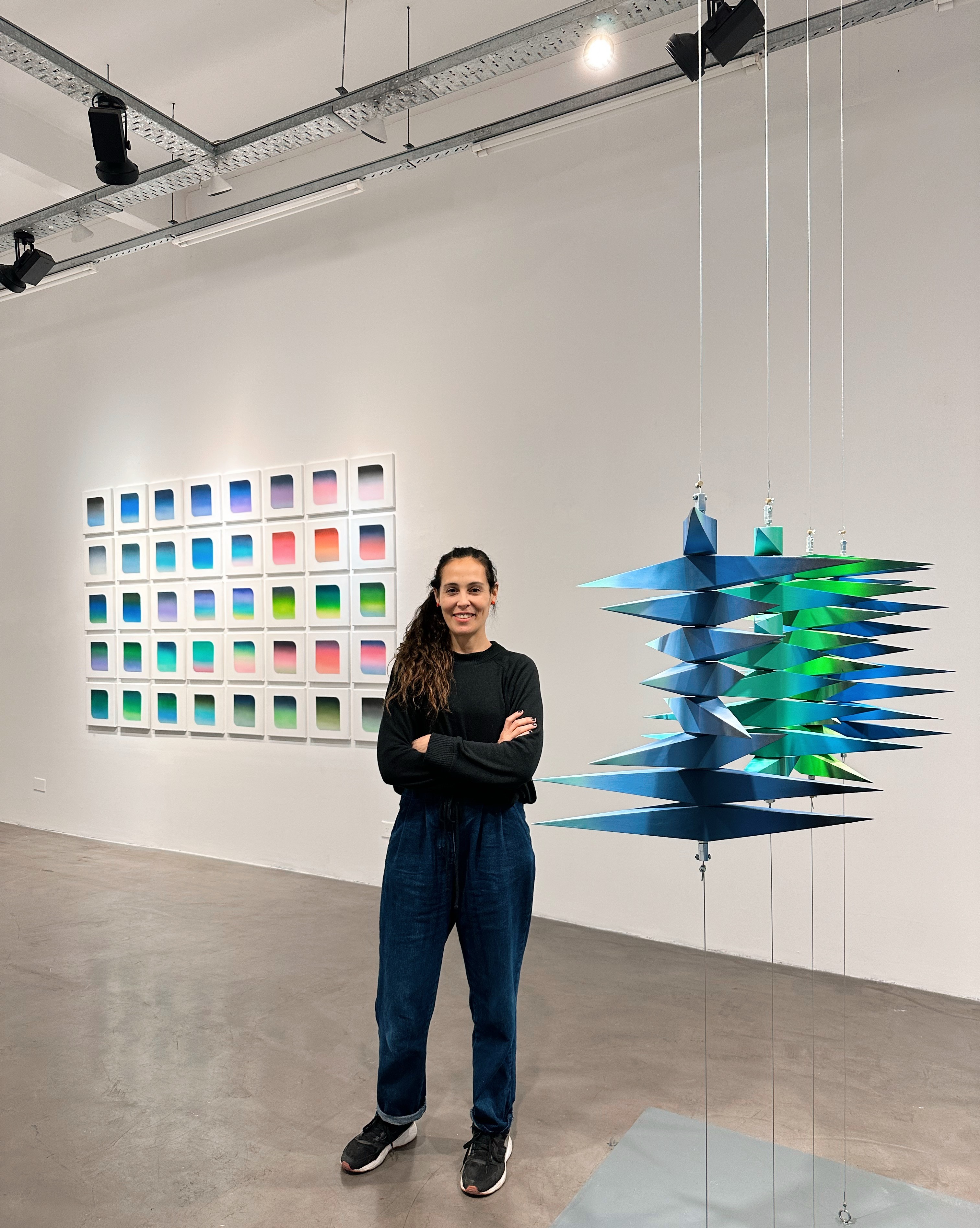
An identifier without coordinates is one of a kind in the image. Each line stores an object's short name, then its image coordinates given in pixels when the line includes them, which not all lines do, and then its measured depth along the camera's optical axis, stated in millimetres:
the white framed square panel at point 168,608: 6297
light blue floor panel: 2199
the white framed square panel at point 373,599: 5391
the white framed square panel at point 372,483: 5320
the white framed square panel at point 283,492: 5699
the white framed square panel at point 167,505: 6250
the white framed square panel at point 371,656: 5402
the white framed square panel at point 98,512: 6652
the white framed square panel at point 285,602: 5746
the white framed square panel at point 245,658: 5902
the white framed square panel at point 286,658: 5730
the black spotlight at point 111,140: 4152
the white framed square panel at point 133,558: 6469
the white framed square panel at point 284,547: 5734
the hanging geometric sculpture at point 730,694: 1369
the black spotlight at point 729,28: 3322
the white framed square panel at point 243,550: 5910
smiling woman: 2418
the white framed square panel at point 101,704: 6637
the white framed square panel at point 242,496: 5887
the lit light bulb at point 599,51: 3662
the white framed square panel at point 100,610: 6680
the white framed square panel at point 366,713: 5426
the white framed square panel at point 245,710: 5895
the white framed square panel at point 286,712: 5723
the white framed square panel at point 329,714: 5555
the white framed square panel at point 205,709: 6086
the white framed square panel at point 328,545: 5543
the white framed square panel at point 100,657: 6668
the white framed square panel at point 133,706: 6438
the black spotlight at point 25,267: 5797
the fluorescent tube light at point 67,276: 6023
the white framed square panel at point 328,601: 5562
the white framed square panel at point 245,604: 5918
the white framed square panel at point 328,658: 5562
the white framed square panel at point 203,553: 6105
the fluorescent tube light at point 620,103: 4223
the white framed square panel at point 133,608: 6477
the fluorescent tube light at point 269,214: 4723
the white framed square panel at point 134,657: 6473
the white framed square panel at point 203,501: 6082
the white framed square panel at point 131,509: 6445
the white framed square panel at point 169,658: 6289
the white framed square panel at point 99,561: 6676
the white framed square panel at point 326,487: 5512
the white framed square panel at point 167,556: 6289
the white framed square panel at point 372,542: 5352
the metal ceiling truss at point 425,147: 3732
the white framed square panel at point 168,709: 6277
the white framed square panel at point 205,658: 6102
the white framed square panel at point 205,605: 6102
